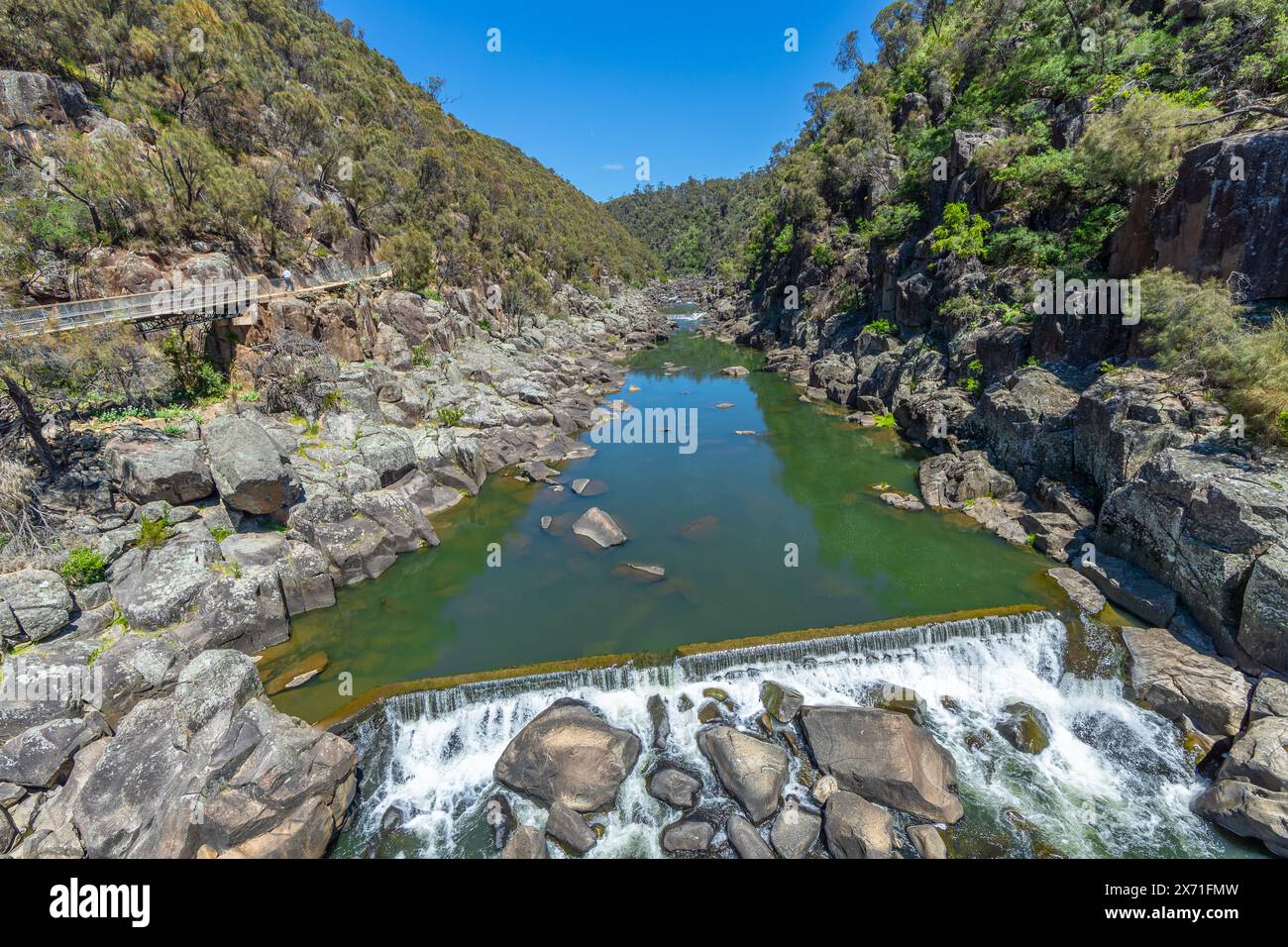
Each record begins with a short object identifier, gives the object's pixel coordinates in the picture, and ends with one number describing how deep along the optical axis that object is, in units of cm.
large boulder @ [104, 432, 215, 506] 1546
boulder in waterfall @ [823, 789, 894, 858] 942
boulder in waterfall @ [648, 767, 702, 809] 1058
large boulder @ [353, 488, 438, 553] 1920
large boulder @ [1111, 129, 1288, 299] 1556
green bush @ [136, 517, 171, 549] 1452
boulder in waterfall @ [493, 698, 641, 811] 1066
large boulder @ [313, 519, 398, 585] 1745
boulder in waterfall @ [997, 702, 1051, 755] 1143
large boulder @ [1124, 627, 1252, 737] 1098
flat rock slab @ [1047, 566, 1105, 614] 1438
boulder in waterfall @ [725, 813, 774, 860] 949
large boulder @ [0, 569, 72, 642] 1166
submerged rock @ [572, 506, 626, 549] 1942
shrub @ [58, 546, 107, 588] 1310
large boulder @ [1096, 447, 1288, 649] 1195
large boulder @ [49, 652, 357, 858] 905
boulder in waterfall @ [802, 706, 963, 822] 1018
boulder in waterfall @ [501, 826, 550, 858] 952
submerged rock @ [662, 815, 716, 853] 984
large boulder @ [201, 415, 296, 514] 1628
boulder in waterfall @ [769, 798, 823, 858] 968
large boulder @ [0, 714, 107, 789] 963
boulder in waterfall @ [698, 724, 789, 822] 1033
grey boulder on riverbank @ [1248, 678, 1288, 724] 1038
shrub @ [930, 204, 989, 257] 2884
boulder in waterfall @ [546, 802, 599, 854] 984
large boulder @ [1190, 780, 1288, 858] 880
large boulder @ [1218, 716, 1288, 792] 920
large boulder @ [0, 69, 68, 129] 2258
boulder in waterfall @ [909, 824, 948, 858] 940
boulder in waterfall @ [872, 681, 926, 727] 1223
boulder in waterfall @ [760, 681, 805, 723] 1220
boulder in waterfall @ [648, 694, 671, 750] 1182
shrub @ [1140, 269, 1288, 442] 1366
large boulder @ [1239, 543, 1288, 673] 1100
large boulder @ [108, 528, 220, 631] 1302
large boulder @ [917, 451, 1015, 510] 2084
